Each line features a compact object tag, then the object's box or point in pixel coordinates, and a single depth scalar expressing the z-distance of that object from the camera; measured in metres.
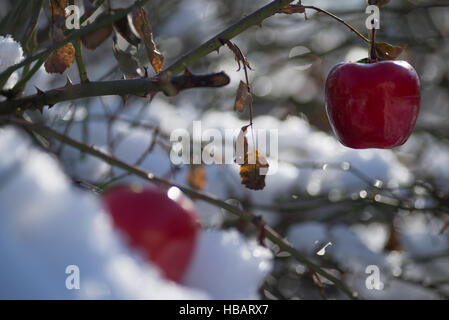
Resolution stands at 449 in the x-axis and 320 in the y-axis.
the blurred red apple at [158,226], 0.57
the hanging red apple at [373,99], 0.59
